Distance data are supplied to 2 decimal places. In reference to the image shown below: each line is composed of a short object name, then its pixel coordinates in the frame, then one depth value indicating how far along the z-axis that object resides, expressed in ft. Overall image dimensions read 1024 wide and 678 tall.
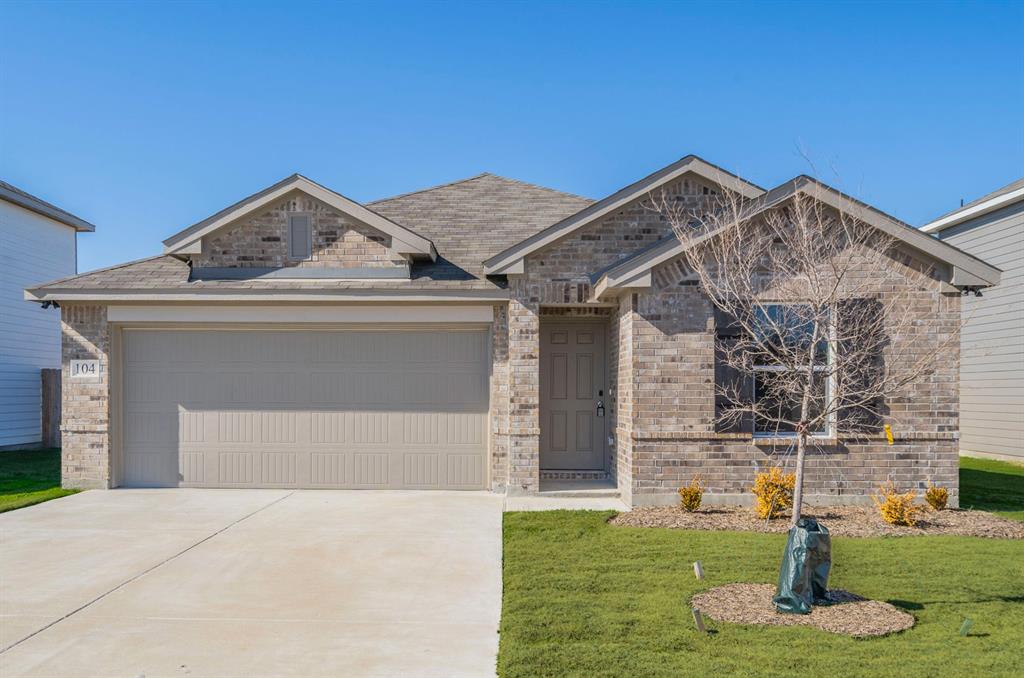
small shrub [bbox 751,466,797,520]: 28.73
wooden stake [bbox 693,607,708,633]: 16.97
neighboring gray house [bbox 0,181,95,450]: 54.80
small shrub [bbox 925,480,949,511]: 30.14
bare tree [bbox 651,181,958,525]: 29.86
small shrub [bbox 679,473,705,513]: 29.96
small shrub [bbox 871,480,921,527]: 28.09
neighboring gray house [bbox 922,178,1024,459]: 52.21
